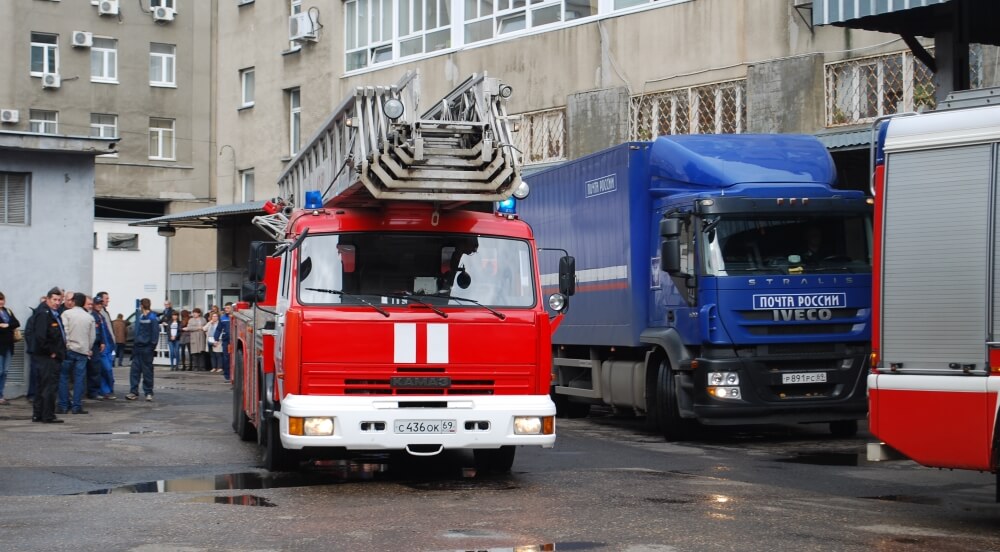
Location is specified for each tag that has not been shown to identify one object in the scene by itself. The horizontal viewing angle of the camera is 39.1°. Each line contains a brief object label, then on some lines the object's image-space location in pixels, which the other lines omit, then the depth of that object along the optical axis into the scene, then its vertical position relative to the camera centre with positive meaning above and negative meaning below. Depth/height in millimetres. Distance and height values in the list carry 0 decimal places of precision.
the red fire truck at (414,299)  11219 -11
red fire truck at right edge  9094 +79
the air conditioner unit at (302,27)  36238 +7003
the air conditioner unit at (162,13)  52719 +10664
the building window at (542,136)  28844 +3376
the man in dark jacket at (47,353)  18422 -731
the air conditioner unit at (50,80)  49906 +7721
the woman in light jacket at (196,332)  36781 -898
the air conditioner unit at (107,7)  51219 +10600
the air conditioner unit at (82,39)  50500 +9302
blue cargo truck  15219 +205
